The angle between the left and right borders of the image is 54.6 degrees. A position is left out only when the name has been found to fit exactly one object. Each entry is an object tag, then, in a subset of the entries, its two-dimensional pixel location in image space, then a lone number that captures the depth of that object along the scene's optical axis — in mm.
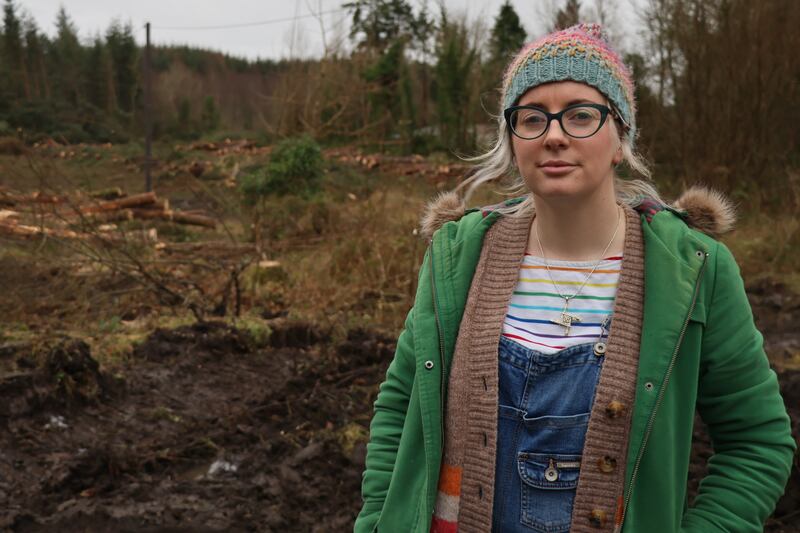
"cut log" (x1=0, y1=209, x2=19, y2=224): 9219
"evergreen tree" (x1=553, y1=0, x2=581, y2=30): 17283
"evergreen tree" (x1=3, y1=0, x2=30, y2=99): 32531
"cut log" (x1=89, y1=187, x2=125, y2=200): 16500
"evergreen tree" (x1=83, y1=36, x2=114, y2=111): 36162
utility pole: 21266
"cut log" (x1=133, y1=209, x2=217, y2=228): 14430
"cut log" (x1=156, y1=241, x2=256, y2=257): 10508
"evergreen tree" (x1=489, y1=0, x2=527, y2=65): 30266
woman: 1561
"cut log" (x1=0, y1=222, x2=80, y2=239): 8461
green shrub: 13500
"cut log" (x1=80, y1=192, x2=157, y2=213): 13767
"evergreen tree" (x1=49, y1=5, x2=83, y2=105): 34938
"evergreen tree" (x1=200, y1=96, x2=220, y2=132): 38750
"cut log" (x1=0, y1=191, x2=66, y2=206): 8031
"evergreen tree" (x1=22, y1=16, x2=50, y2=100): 34469
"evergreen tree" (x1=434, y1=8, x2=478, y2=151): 26656
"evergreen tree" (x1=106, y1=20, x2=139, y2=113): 37312
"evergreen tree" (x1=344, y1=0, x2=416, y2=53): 32031
